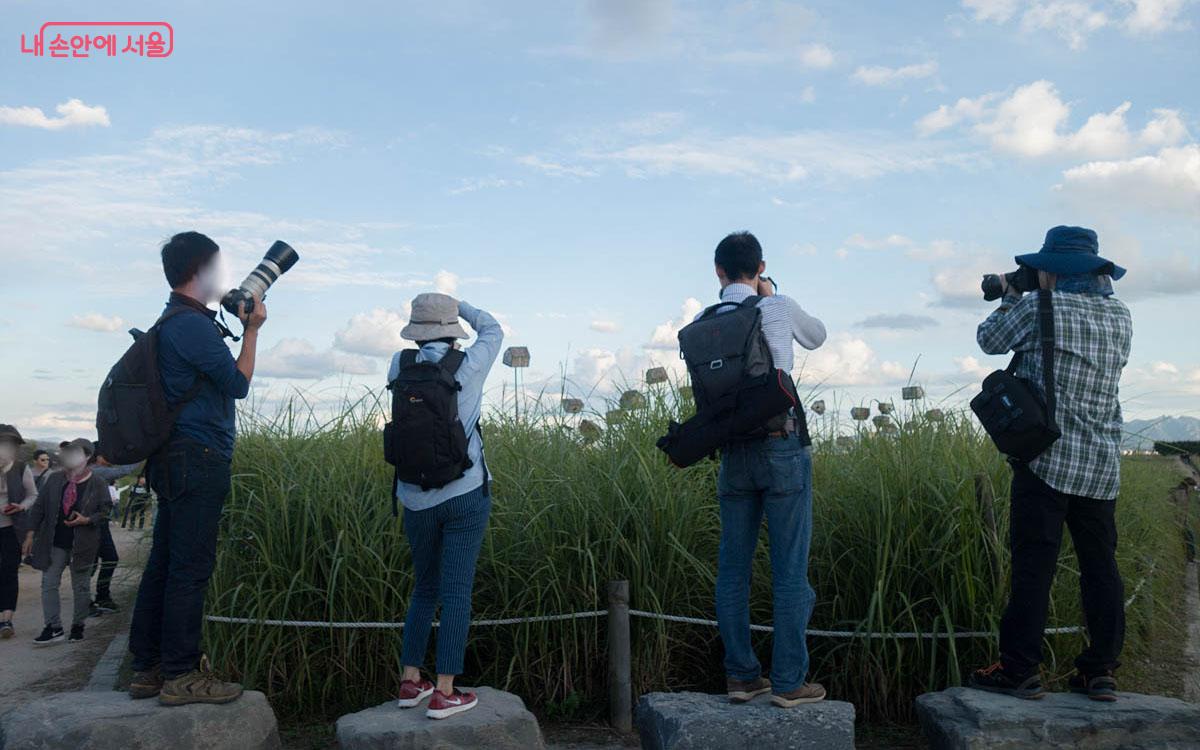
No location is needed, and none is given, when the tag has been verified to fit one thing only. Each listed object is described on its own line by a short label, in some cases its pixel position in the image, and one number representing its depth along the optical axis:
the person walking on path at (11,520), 9.21
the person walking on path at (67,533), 8.68
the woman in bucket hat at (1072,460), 4.55
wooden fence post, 5.17
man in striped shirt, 4.27
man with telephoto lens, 4.35
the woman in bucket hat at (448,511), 4.37
